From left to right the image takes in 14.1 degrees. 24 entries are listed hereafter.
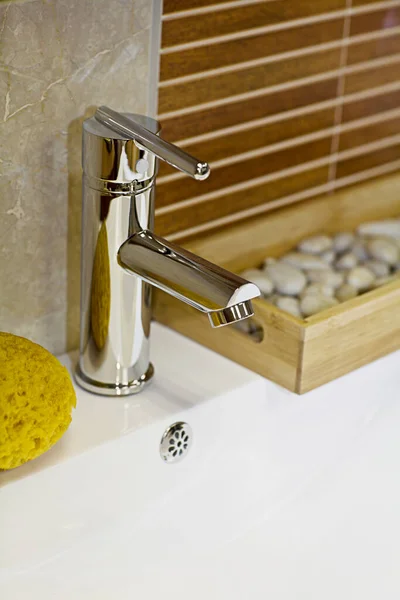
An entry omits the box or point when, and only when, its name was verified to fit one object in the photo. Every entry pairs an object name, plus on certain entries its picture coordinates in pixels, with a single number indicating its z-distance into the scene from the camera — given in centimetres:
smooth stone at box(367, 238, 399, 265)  108
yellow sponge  83
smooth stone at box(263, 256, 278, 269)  105
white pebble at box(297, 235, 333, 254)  108
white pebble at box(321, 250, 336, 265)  108
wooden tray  92
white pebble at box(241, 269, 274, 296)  102
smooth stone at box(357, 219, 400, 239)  112
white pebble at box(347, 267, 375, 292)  104
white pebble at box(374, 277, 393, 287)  105
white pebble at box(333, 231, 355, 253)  109
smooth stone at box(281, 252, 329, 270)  106
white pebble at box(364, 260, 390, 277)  106
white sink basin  86
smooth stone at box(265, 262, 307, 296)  102
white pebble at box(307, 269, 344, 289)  104
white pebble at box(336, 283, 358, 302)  103
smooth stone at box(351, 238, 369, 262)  109
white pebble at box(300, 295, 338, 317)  101
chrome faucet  84
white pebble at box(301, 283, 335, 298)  102
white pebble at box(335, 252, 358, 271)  107
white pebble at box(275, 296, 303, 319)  101
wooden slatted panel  97
